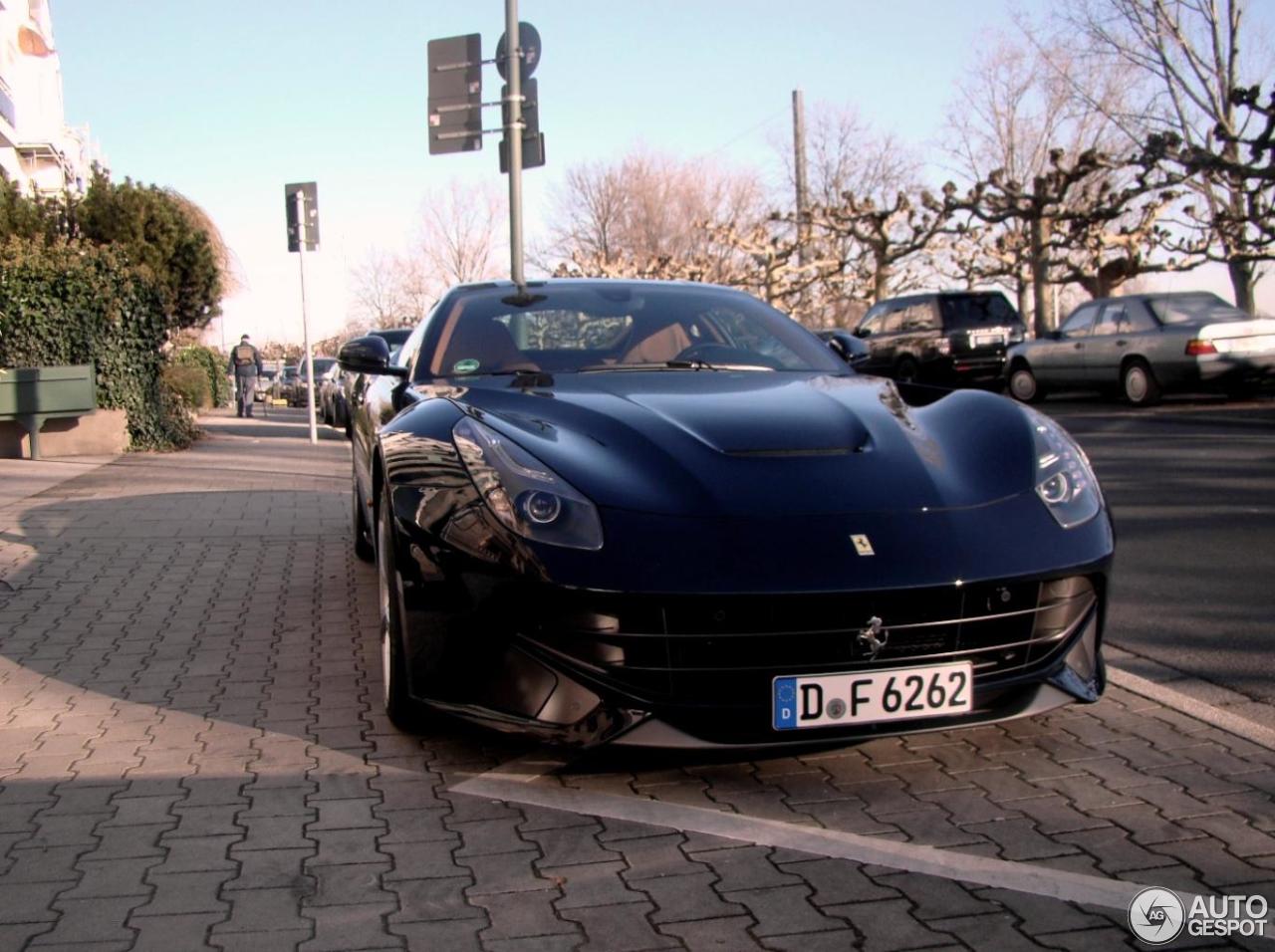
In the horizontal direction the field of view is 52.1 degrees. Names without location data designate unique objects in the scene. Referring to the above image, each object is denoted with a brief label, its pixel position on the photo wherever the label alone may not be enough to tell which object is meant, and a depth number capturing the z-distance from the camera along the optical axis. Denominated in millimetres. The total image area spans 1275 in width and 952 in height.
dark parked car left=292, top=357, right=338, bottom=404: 33906
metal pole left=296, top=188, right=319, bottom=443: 17219
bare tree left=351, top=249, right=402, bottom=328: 56281
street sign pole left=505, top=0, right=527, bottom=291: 12125
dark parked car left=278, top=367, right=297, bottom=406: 37562
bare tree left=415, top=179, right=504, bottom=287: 52812
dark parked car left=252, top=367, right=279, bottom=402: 40706
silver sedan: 16328
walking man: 26719
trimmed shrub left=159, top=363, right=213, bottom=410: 17297
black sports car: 3152
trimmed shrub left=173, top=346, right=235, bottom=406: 30981
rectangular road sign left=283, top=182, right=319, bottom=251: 17266
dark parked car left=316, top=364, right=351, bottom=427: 20919
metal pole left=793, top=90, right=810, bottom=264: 36419
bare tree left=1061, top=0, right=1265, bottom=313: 35062
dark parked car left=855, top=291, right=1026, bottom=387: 21688
